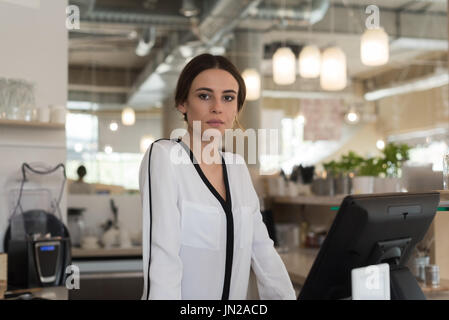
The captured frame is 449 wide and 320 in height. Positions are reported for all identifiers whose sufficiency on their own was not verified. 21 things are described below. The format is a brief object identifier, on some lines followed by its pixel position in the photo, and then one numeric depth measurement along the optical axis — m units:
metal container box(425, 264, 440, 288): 2.48
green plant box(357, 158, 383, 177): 3.56
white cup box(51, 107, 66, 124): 3.38
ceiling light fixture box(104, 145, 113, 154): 8.69
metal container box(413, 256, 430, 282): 2.59
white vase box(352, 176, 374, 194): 3.52
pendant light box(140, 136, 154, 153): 9.47
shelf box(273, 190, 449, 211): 3.57
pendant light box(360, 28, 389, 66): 4.31
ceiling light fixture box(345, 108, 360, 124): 11.55
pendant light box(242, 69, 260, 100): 6.42
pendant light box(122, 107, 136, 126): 9.26
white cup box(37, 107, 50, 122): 3.36
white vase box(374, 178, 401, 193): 3.34
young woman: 1.33
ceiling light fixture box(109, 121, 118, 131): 9.10
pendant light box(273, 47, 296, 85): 5.40
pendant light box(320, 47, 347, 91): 5.01
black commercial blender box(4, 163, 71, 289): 2.91
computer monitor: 1.13
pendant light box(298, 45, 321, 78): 5.18
